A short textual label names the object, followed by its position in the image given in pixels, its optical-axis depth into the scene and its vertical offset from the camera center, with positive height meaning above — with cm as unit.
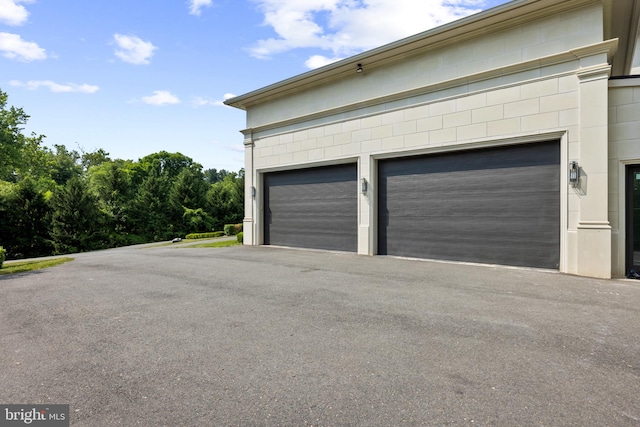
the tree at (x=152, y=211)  2750 -4
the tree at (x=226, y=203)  3142 +69
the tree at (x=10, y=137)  2308 +519
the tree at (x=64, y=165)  4541 +653
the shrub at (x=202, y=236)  2452 -186
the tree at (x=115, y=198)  2549 +101
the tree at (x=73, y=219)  2142 -53
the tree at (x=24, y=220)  2062 -60
